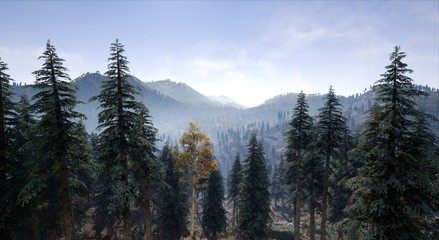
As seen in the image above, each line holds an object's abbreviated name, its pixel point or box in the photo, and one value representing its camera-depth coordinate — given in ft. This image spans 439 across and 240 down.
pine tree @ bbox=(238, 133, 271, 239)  97.81
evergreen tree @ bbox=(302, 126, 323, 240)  81.87
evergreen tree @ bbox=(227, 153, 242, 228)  179.83
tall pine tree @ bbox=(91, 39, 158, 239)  51.85
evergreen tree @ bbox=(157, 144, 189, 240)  111.96
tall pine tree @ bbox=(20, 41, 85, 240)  51.01
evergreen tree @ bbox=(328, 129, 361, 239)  100.58
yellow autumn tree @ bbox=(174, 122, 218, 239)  83.97
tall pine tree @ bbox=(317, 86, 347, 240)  73.15
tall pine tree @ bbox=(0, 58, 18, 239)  57.82
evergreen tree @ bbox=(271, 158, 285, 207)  303.76
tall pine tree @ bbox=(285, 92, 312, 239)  82.53
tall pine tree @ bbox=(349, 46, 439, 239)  41.04
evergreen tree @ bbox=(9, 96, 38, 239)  58.44
